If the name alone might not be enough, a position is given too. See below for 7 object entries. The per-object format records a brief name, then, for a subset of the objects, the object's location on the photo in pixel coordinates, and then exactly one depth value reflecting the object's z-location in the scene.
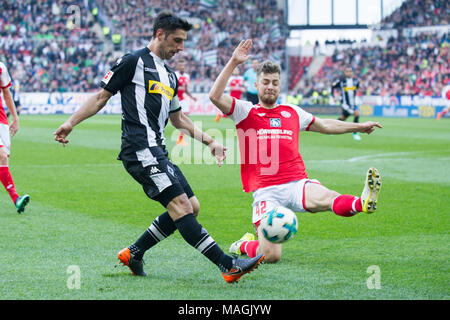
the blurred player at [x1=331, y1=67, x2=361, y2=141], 47.44
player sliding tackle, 11.73
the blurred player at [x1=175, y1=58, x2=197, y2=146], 38.23
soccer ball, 10.43
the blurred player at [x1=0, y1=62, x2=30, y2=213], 17.45
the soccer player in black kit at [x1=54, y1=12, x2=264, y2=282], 10.34
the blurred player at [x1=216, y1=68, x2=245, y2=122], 51.03
